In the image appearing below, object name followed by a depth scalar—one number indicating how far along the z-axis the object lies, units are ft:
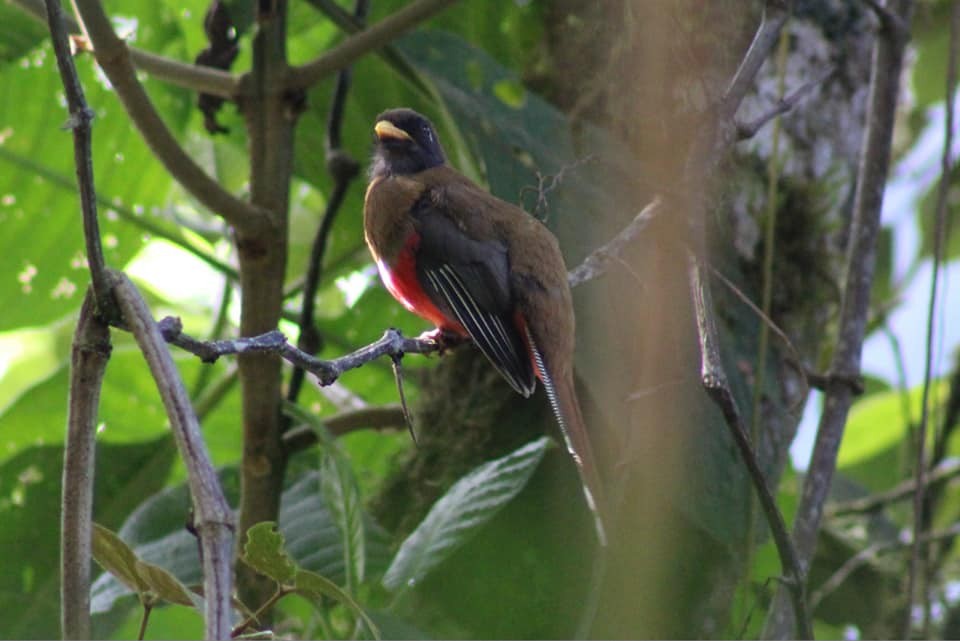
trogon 16.99
